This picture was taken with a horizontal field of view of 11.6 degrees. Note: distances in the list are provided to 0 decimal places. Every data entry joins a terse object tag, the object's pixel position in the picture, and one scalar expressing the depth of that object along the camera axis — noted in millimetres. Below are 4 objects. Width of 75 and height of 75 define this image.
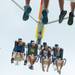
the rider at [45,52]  13995
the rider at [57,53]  14281
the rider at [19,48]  13609
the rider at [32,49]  13594
